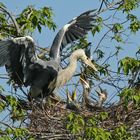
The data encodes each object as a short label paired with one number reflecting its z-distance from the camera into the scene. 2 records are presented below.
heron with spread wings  17.83
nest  15.82
